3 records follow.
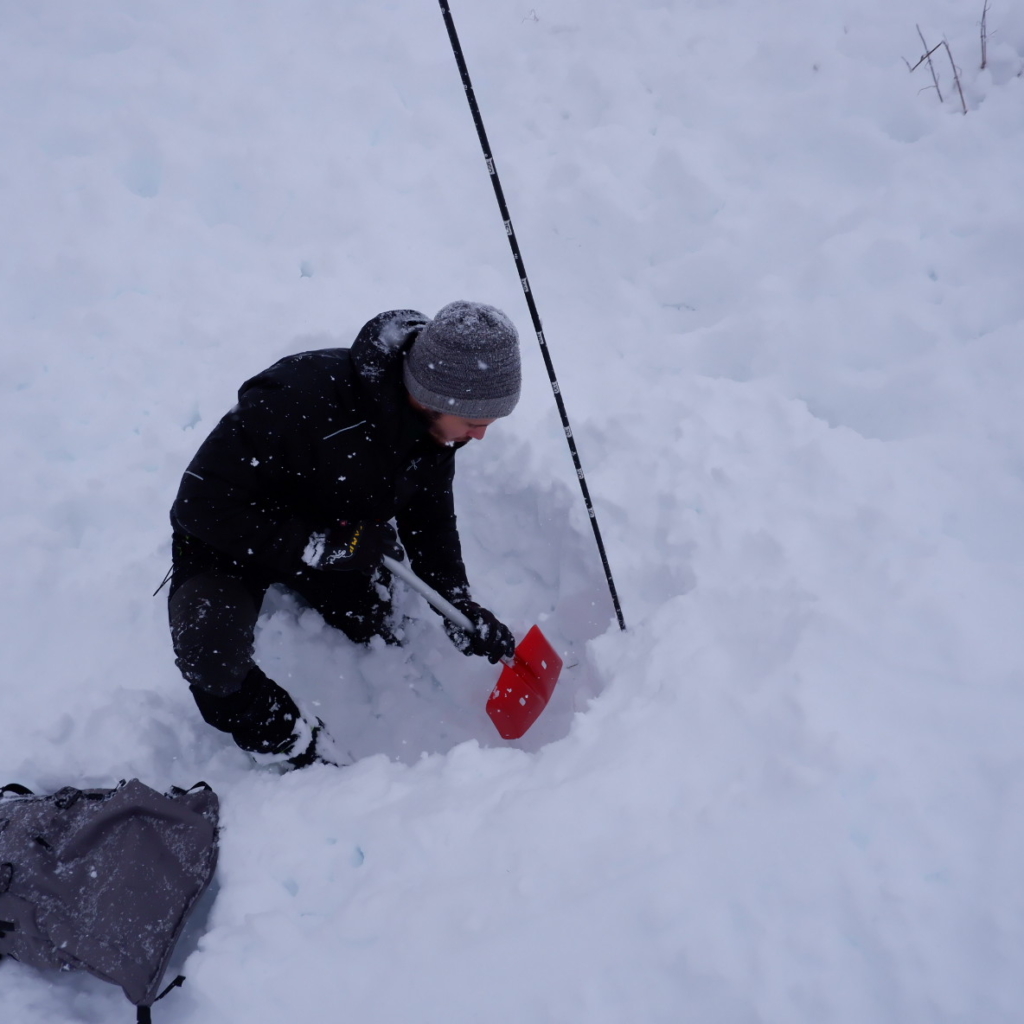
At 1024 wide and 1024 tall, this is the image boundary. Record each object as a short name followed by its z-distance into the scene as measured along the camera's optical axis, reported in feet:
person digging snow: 7.91
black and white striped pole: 8.83
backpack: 7.38
